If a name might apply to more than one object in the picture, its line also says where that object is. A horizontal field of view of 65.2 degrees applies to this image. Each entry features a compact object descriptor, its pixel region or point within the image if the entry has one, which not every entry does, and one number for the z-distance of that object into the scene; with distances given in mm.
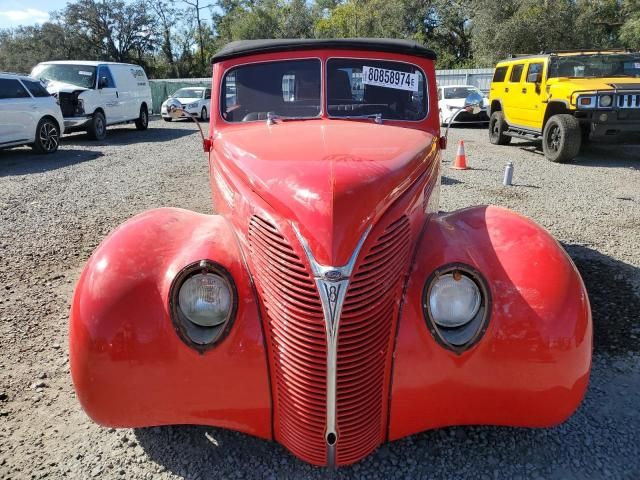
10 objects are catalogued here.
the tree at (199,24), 47309
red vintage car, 2062
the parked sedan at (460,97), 17642
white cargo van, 13680
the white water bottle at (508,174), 8297
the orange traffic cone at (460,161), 9877
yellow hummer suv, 9500
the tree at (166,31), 47300
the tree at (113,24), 42062
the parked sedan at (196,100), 19919
